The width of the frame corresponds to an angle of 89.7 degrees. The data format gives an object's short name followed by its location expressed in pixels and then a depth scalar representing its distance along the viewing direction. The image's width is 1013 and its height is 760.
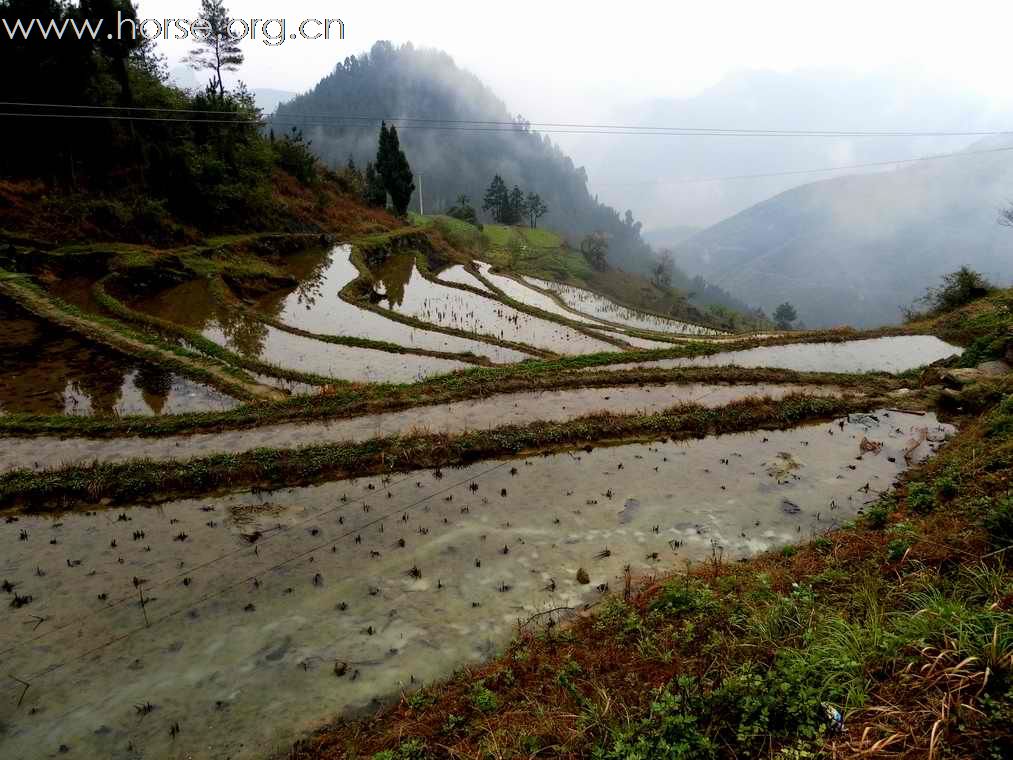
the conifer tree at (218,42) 38.12
